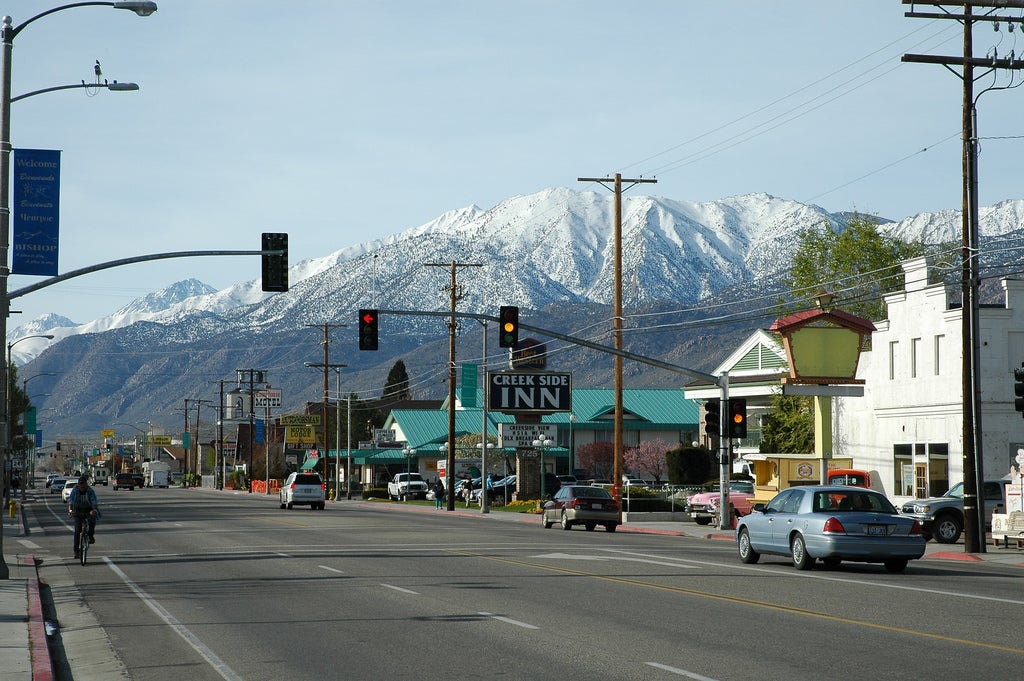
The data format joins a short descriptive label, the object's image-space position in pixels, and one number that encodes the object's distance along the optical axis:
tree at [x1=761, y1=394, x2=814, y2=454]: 71.06
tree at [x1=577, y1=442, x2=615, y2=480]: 104.06
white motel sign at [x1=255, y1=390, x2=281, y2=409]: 126.31
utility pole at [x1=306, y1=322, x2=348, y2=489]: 92.69
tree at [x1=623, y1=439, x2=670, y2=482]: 101.94
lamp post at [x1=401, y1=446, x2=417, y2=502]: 94.03
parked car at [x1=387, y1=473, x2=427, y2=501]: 94.69
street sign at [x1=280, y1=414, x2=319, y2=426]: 117.31
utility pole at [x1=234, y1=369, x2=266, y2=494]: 126.57
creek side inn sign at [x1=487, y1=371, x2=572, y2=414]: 74.38
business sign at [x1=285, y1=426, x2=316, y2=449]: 119.00
